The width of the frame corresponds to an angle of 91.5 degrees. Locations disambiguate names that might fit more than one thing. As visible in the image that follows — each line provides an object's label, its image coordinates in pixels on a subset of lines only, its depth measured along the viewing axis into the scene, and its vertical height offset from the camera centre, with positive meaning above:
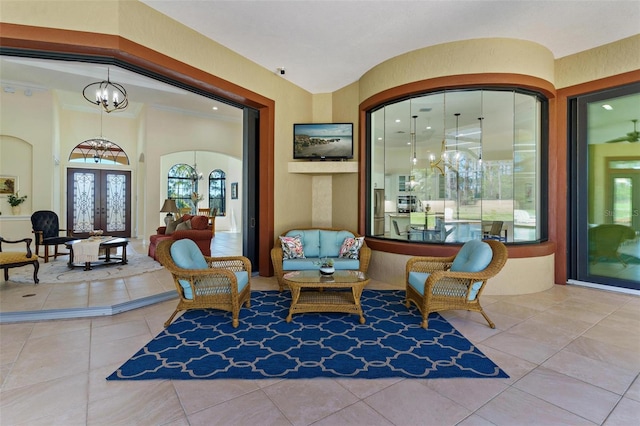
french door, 10.51 +0.40
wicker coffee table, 3.48 -0.98
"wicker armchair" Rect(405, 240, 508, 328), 3.31 -0.83
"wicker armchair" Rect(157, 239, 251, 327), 3.32 -0.80
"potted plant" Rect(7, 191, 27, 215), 7.82 +0.30
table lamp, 8.53 +0.13
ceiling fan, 4.63 +1.13
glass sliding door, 4.64 +0.34
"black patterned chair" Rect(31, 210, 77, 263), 6.59 -0.39
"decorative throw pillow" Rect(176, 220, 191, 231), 7.25 -0.31
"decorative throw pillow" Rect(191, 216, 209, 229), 7.07 -0.22
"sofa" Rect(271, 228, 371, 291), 4.67 -0.61
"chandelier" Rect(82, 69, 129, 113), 5.94 +3.12
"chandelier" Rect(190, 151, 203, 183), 14.33 +1.78
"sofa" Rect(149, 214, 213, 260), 6.53 -0.42
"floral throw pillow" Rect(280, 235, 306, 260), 4.94 -0.58
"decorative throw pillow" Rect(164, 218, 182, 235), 7.56 -0.33
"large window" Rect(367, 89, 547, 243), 5.18 +0.93
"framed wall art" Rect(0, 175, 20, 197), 7.84 +0.71
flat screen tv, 5.78 +1.34
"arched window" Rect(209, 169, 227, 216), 14.93 +1.05
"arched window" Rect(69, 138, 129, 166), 10.66 +2.11
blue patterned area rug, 2.45 -1.24
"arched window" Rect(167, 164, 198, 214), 13.73 +1.27
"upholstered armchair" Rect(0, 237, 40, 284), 4.54 -0.71
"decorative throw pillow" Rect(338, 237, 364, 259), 4.95 -0.57
